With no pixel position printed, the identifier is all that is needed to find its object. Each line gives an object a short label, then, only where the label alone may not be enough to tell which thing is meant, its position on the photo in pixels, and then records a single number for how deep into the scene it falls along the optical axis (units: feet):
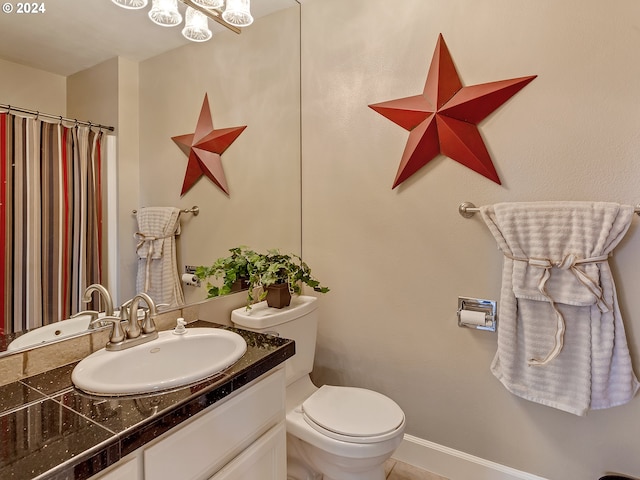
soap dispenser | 4.16
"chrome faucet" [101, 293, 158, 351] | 3.66
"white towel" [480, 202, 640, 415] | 4.25
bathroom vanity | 2.26
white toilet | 4.33
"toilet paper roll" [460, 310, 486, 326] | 5.10
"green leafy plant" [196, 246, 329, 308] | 5.39
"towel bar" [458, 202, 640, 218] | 5.12
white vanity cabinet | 2.74
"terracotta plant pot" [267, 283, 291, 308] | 5.43
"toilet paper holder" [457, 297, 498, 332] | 5.12
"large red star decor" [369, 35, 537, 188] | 4.99
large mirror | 3.60
